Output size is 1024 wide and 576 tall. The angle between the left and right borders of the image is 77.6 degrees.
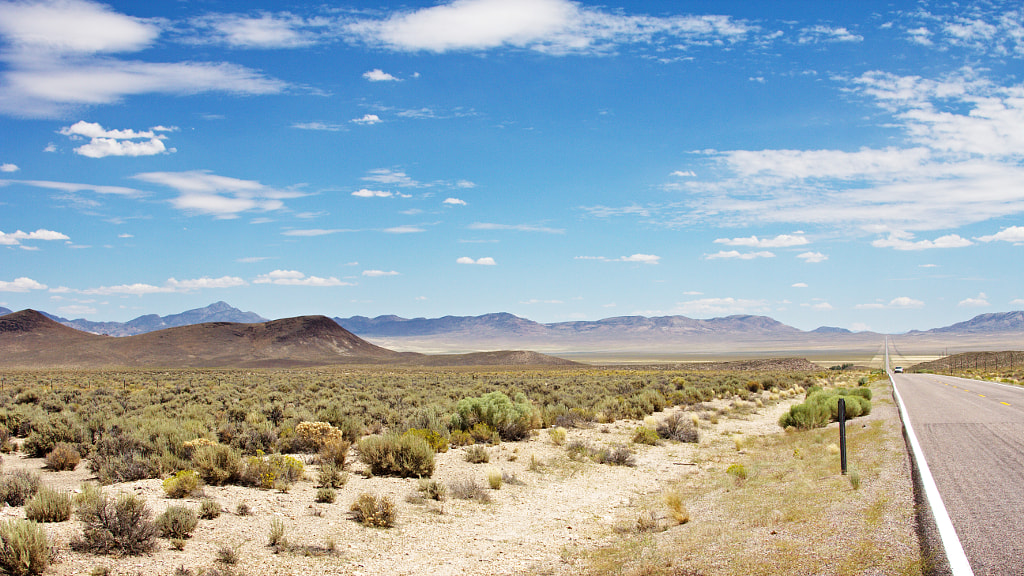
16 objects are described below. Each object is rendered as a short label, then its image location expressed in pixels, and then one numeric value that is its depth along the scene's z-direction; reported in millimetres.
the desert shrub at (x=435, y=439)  14209
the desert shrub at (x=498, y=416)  16672
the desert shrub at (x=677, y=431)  17705
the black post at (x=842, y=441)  10148
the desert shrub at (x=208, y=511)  8578
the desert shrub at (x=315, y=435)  13789
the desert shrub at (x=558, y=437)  16062
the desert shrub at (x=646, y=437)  16980
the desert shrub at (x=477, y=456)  13547
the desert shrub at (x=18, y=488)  8555
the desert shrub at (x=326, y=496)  9852
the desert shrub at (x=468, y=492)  10688
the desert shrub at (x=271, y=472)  10438
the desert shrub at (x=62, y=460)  12273
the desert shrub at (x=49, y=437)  13938
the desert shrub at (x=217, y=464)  10445
